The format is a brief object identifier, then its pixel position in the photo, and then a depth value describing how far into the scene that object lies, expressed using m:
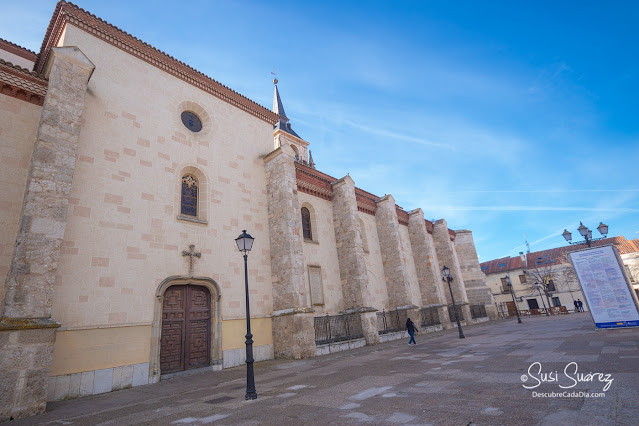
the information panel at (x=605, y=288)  11.61
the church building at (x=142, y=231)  7.64
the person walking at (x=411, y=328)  13.76
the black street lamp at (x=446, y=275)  16.51
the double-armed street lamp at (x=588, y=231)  12.93
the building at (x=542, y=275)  38.67
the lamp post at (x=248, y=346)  6.29
